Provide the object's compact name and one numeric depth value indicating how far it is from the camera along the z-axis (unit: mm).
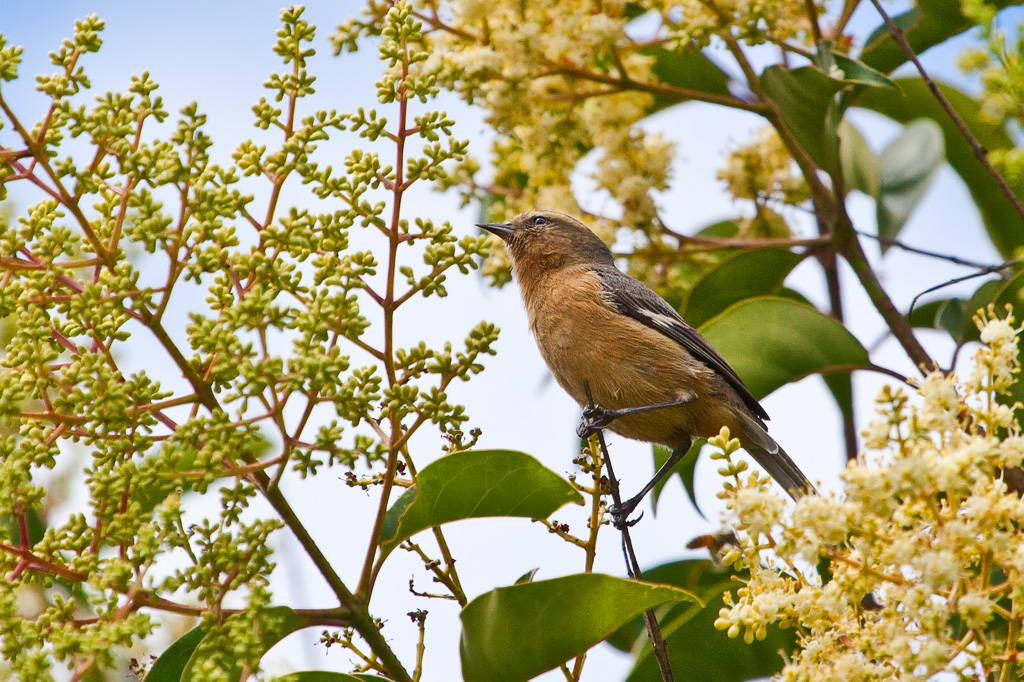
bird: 9156
